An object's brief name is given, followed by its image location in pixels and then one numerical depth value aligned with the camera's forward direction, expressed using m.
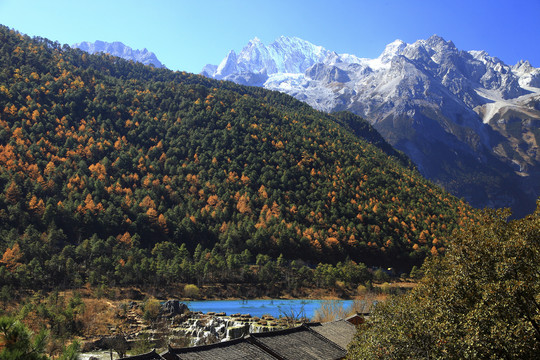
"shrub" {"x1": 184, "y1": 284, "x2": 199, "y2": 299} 75.06
